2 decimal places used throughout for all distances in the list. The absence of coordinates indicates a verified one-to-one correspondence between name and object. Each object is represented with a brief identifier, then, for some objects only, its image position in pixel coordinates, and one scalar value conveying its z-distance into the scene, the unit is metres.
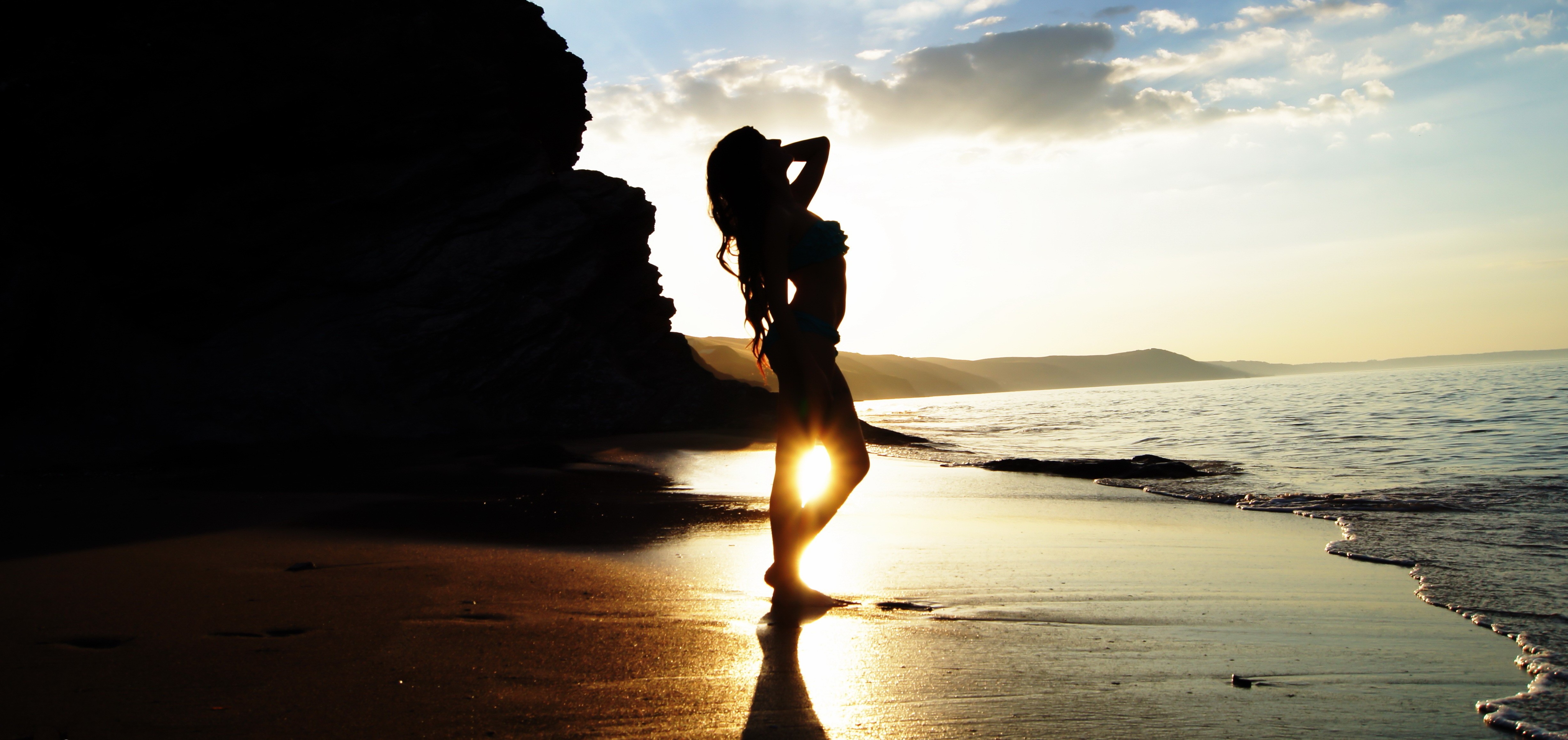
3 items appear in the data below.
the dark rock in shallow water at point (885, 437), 18.70
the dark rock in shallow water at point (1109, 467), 11.02
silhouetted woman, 3.06
